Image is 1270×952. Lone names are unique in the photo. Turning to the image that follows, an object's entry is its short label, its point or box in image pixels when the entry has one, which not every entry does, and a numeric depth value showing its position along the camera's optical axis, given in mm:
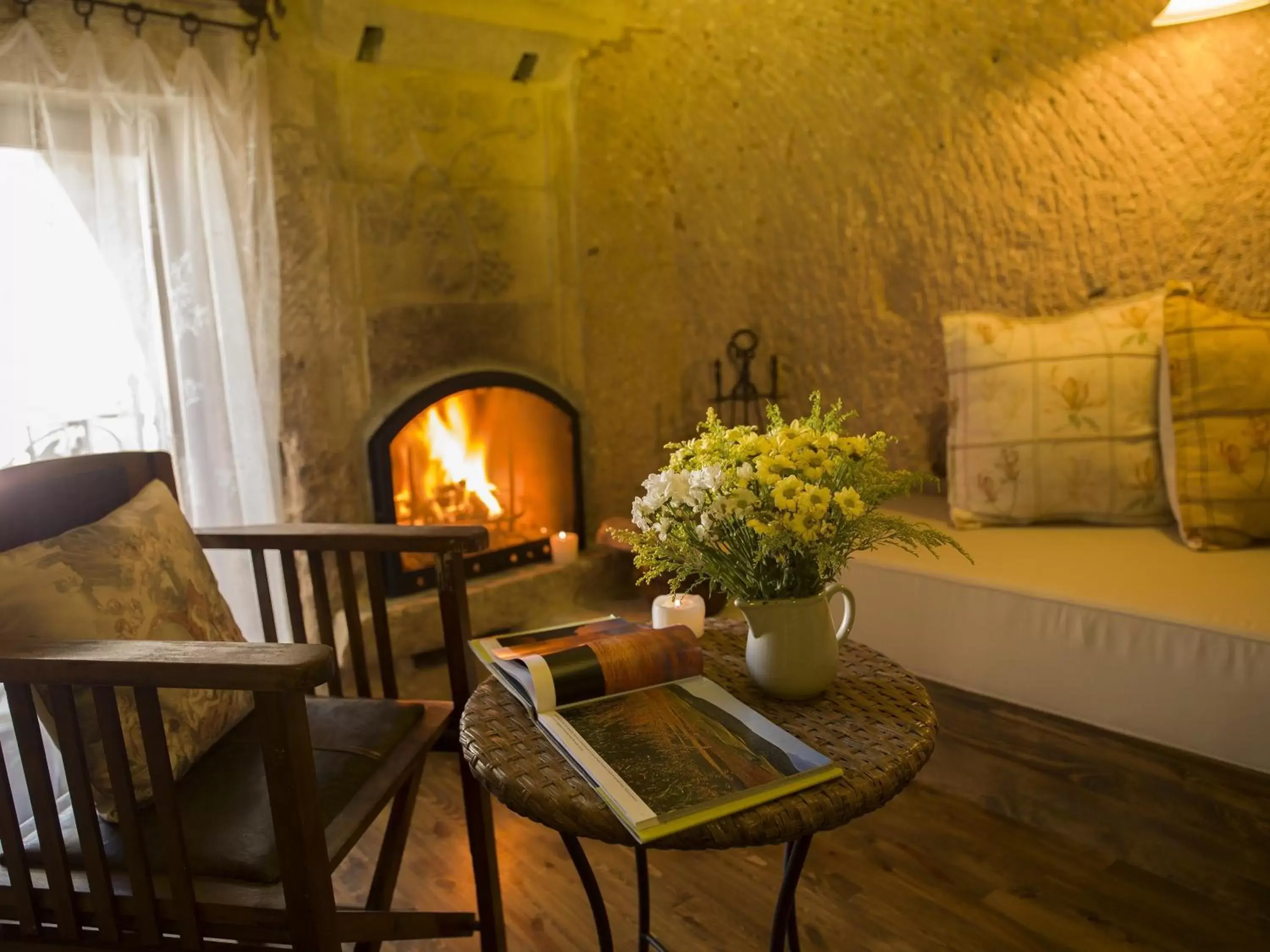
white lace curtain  1930
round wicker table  971
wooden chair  1074
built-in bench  1503
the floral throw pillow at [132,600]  1203
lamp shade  1953
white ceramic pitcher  1190
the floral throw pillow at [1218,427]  1864
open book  987
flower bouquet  1143
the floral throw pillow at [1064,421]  2055
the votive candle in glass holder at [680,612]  1422
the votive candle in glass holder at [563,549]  2977
